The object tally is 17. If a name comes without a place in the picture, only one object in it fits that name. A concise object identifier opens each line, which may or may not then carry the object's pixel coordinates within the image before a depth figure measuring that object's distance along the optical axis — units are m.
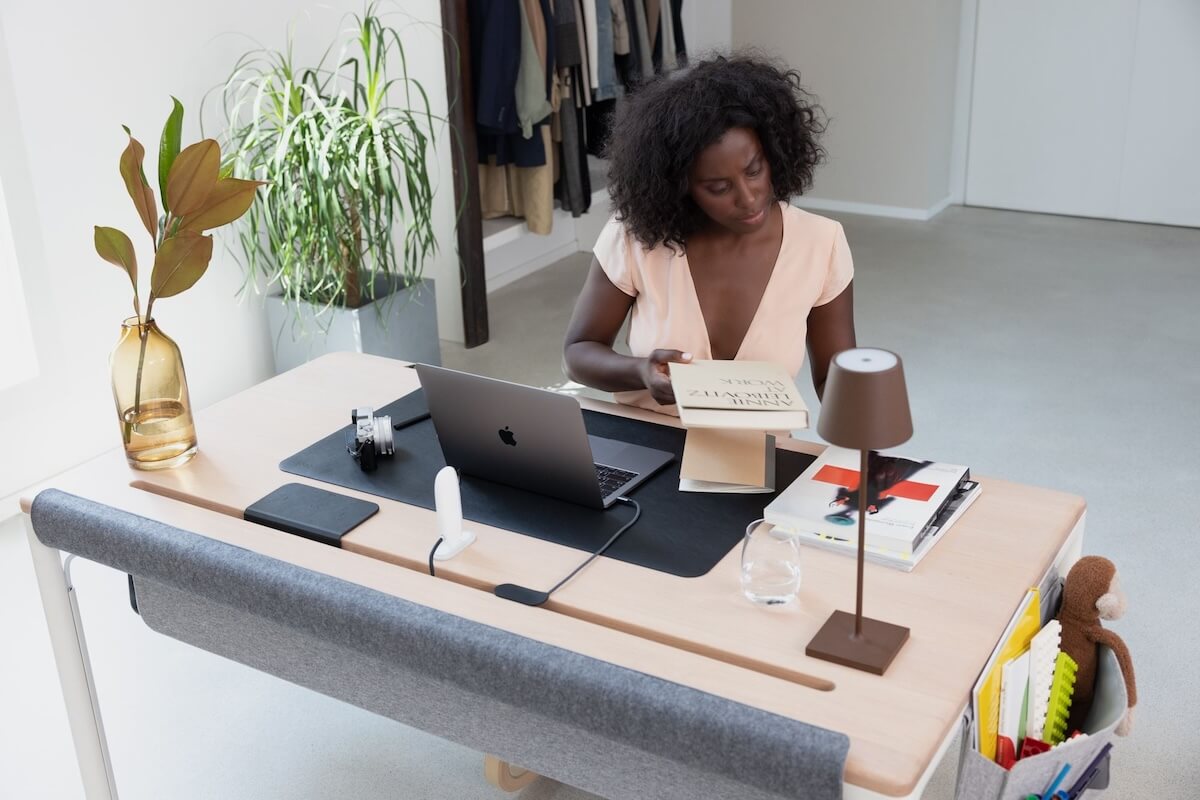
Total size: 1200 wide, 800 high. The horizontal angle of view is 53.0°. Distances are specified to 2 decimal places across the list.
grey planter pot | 3.40
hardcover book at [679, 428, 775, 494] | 1.68
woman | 1.94
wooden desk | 1.22
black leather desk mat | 1.53
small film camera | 1.77
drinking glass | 1.40
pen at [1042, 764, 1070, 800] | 1.37
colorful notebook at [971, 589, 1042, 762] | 1.26
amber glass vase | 1.71
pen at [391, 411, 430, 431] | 1.91
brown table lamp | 1.15
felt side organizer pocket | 1.29
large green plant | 3.06
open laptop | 1.54
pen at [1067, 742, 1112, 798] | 1.39
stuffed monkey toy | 1.53
